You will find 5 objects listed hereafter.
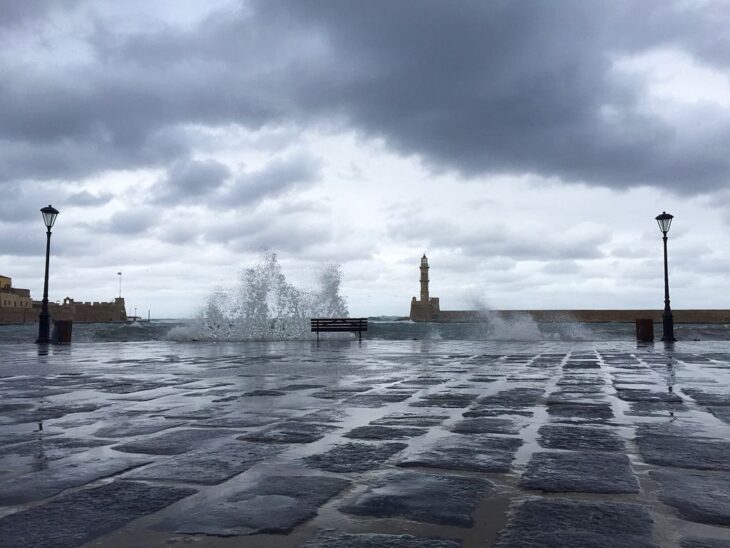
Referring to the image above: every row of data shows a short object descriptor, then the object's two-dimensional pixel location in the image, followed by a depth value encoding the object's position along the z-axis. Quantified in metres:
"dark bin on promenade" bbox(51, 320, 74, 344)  19.31
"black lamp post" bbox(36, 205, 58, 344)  18.16
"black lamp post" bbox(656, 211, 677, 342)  18.67
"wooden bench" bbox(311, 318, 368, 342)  20.72
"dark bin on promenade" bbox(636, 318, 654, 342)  19.56
